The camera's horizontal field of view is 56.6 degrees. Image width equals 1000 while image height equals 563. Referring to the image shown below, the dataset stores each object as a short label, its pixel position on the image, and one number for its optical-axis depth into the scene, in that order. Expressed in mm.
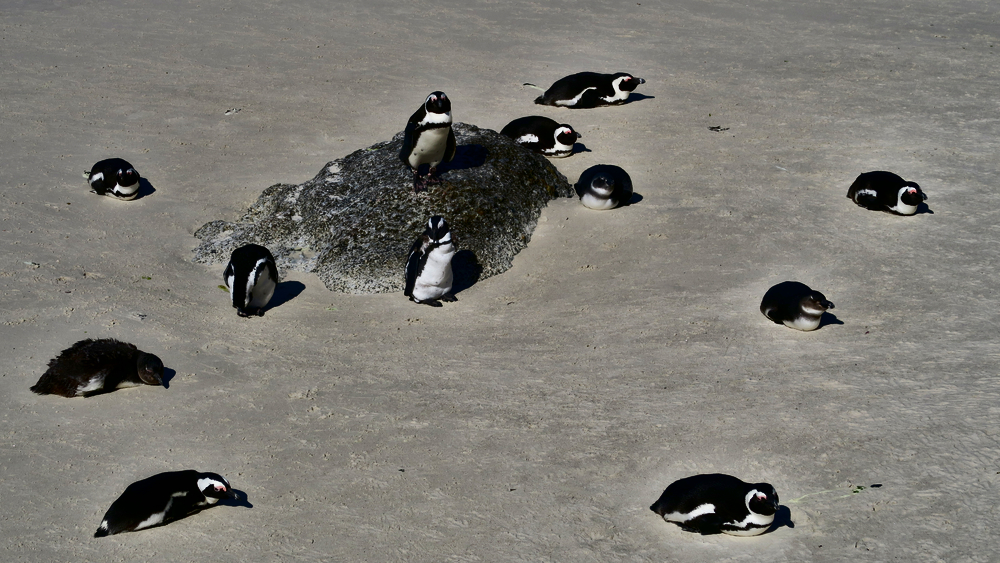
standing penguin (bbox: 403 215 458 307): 8117
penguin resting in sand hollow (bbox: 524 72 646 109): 12457
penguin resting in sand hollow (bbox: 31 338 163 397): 6707
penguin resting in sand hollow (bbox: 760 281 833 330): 7281
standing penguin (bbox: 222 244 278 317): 7961
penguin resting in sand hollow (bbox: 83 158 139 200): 9938
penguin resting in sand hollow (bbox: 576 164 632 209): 9555
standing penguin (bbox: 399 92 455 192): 8664
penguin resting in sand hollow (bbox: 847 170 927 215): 9242
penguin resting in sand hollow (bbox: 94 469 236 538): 5312
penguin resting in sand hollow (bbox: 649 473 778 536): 5082
